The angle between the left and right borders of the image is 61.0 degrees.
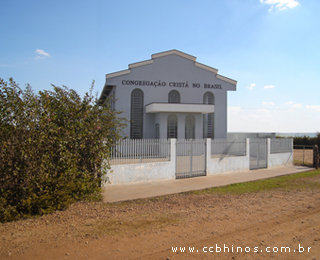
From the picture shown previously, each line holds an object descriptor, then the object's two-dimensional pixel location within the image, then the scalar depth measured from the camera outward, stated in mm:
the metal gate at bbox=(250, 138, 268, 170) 16109
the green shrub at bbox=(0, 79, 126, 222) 6383
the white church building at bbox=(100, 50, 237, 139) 21344
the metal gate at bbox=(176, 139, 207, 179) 12594
